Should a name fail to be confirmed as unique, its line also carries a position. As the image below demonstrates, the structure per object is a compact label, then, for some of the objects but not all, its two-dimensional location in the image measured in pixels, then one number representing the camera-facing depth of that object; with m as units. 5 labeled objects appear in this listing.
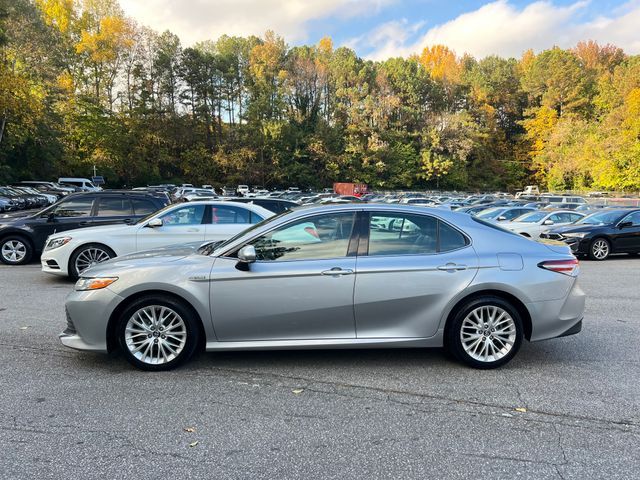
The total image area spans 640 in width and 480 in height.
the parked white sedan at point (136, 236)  8.66
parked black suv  10.56
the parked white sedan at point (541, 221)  14.88
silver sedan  4.29
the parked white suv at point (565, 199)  36.88
